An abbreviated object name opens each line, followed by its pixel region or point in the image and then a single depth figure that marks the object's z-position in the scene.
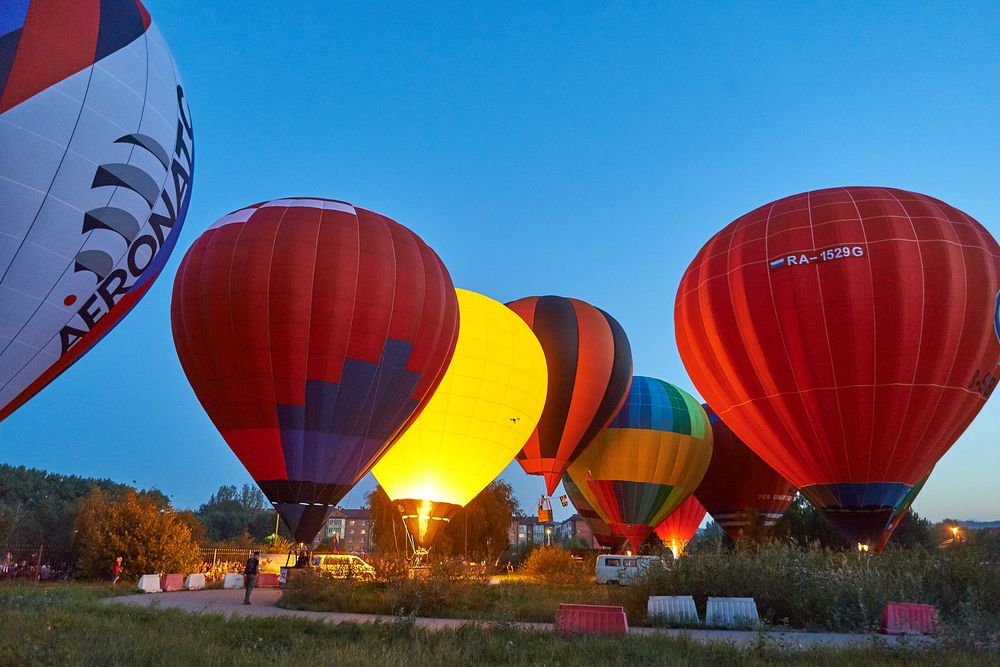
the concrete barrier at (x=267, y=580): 22.11
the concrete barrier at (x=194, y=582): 20.02
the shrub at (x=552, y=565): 27.36
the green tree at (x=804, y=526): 39.31
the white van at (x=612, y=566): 23.86
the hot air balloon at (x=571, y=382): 29.83
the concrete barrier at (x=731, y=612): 12.03
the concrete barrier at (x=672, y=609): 12.49
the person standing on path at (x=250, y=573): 16.20
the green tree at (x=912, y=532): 40.16
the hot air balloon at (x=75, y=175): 10.45
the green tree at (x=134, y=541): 22.25
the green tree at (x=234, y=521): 69.29
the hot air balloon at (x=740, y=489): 37.22
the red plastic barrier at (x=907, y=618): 11.05
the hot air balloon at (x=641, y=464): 33.12
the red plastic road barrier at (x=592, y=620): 10.59
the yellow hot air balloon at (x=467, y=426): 23.70
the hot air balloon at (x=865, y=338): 18.69
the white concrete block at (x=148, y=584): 18.54
